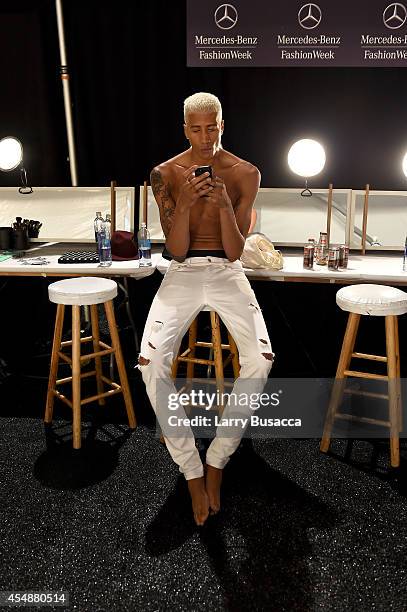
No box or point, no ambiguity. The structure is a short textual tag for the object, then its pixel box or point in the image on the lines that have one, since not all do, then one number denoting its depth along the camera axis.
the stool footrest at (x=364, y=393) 2.54
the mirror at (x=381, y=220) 3.42
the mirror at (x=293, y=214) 3.52
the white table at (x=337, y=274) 2.78
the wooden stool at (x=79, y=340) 2.62
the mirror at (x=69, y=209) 3.69
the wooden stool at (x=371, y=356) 2.43
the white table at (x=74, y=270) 2.92
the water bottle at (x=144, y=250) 3.02
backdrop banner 3.38
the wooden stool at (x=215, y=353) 2.57
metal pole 3.58
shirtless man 2.18
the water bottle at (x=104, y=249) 3.02
